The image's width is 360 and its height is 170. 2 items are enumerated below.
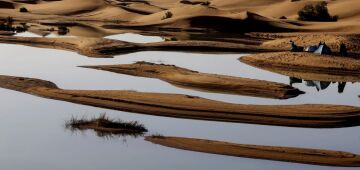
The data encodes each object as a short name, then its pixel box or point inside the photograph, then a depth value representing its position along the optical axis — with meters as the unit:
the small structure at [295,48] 39.82
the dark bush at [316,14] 66.50
